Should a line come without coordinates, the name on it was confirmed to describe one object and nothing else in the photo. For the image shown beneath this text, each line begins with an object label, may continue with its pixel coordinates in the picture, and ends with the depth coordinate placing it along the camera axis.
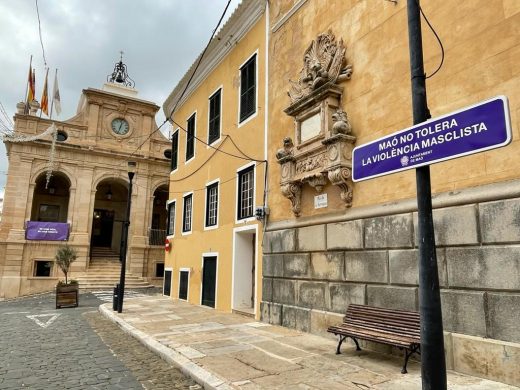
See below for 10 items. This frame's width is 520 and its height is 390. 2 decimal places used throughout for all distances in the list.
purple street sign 2.51
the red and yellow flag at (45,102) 27.14
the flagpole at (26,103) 27.03
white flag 27.66
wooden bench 5.44
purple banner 25.05
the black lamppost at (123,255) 12.70
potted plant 15.88
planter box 15.87
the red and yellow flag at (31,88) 26.87
